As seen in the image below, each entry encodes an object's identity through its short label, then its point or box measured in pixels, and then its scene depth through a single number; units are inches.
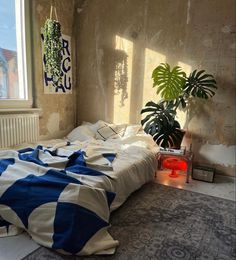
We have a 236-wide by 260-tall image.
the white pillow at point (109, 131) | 132.6
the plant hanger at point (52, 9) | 131.0
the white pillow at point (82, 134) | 131.1
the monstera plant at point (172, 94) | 113.6
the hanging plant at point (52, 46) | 119.9
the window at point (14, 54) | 112.2
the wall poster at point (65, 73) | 137.8
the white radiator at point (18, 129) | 110.3
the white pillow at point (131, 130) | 128.1
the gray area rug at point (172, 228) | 61.7
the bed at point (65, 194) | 59.9
